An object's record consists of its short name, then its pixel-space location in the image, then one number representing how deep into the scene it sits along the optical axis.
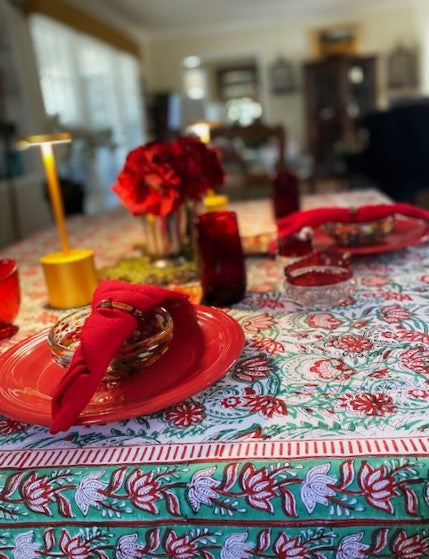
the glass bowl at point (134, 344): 0.60
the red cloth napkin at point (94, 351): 0.50
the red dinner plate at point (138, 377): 0.54
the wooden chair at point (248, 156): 2.21
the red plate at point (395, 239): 1.03
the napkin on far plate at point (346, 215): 1.05
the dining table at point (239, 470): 0.46
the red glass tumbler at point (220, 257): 0.87
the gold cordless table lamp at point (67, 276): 0.94
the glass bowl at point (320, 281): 0.82
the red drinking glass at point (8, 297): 0.83
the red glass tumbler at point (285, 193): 1.50
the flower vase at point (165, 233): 1.16
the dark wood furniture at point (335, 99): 6.81
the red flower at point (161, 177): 1.03
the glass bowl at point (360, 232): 1.08
